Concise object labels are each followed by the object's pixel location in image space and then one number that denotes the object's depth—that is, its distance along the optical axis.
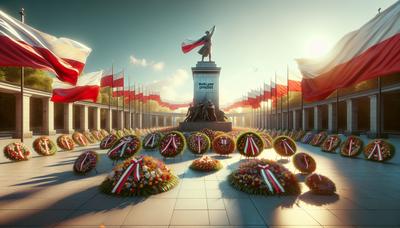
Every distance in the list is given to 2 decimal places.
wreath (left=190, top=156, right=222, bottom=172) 9.64
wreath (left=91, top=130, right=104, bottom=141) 22.41
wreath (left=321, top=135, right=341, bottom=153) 14.57
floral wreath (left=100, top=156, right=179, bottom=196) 6.51
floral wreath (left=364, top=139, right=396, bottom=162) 11.17
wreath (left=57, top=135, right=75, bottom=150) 15.98
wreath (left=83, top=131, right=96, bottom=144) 20.83
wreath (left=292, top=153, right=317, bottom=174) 8.95
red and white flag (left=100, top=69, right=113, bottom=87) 21.88
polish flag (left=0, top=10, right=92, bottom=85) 6.84
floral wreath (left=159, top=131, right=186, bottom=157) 11.82
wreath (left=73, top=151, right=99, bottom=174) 8.83
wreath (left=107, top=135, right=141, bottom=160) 10.39
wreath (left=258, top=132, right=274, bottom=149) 17.11
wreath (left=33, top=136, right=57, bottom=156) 13.34
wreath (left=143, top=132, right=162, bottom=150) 15.35
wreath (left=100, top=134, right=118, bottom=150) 15.90
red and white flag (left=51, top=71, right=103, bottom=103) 13.59
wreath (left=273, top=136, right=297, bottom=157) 12.20
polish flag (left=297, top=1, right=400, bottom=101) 5.65
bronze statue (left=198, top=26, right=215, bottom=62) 27.37
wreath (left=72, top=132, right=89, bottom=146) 18.98
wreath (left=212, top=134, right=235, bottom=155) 13.09
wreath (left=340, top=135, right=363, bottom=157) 12.69
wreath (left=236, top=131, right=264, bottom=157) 11.62
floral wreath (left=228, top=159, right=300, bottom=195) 6.68
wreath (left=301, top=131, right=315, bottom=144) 19.97
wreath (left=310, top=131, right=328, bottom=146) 18.03
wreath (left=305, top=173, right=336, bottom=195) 6.60
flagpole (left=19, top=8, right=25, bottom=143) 10.33
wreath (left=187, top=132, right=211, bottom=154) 13.12
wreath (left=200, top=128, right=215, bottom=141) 16.55
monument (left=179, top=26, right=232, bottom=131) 23.28
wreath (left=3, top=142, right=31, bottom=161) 11.53
